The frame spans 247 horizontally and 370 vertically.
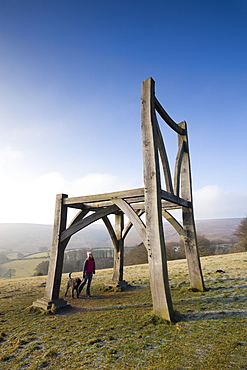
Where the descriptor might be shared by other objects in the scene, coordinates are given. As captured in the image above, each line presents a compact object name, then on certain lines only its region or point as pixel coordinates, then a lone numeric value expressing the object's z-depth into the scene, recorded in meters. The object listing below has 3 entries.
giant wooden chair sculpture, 5.26
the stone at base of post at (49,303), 6.57
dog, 8.35
